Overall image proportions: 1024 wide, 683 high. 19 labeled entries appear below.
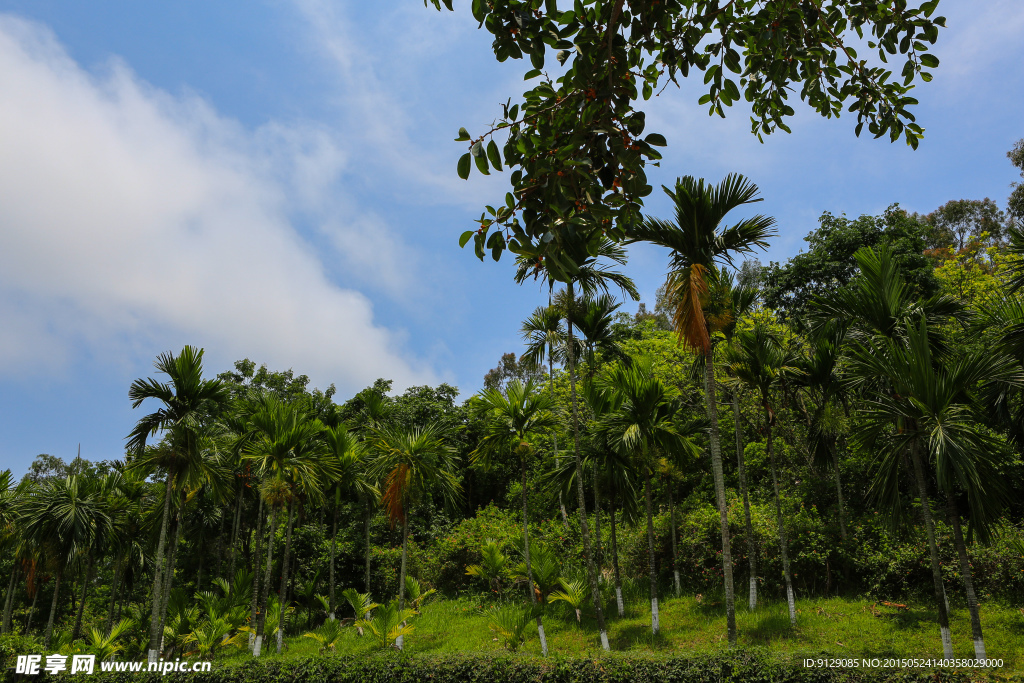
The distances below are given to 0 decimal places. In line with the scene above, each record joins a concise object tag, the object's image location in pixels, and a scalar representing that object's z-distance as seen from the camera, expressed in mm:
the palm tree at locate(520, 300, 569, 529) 16188
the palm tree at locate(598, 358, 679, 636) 12445
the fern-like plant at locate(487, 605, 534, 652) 10820
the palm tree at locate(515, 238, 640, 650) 12227
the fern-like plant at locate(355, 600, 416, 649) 12078
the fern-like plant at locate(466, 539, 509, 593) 15352
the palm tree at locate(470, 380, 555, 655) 13148
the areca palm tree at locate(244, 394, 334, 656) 14547
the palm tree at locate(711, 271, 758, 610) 12555
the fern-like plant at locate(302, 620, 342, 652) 13738
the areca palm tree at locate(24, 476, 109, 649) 15242
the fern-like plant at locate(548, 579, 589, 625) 12656
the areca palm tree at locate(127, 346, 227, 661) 12961
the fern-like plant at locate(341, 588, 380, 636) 15309
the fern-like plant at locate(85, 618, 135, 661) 12242
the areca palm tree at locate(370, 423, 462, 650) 13461
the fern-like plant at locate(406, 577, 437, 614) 16328
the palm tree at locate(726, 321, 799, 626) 12711
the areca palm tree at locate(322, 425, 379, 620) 17719
